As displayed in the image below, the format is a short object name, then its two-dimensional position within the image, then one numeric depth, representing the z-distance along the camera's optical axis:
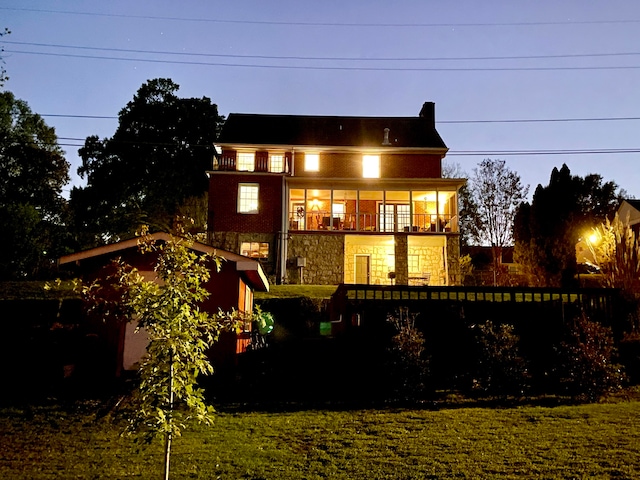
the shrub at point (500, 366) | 9.91
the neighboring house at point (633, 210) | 37.81
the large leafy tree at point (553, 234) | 20.89
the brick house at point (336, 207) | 26.12
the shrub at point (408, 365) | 9.83
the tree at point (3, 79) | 15.83
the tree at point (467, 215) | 35.47
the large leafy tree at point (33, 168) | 31.56
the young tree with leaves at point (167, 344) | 4.92
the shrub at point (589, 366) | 9.60
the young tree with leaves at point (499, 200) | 33.06
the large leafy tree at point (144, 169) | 34.53
